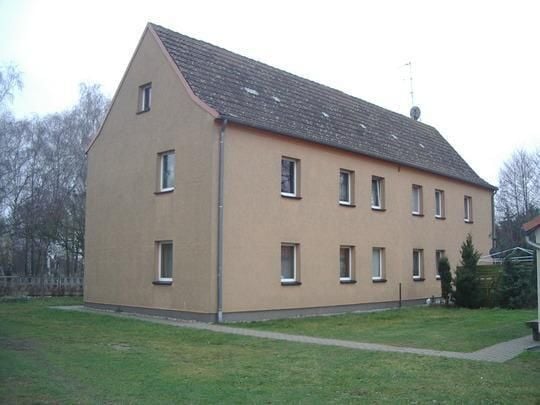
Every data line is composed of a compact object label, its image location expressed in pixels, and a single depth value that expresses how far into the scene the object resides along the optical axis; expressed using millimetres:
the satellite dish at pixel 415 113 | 34312
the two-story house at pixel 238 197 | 17375
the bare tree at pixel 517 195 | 49781
